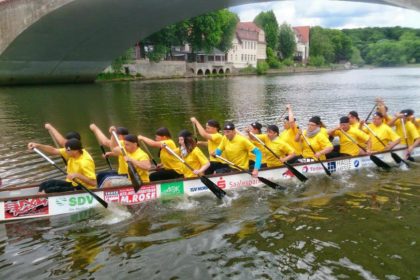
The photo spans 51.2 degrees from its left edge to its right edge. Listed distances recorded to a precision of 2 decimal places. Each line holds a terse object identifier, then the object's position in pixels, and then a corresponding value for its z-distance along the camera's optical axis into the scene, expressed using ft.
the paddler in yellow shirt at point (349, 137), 42.09
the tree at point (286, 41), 392.27
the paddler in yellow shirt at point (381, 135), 44.39
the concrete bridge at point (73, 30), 115.90
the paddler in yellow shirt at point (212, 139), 36.99
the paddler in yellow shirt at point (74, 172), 29.04
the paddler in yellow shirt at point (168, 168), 34.60
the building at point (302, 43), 470.39
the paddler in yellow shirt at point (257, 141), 38.86
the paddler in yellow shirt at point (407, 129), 45.85
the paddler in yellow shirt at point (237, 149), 35.22
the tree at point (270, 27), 383.04
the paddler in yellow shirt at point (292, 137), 41.19
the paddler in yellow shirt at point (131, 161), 30.89
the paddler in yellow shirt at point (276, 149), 38.27
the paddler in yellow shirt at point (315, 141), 39.40
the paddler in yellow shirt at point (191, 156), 33.32
